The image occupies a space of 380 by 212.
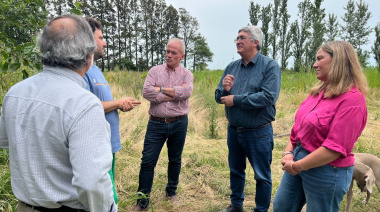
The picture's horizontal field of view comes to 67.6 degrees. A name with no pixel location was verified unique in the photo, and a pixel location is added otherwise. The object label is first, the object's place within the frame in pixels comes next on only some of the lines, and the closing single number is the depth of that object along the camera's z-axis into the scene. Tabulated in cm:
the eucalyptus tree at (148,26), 4162
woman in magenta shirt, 174
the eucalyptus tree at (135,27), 4003
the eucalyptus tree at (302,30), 3360
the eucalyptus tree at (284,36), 3503
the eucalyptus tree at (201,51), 4662
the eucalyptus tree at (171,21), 4562
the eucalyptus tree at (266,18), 3557
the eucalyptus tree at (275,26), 3519
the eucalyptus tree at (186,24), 4670
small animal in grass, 237
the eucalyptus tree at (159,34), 4244
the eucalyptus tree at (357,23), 2745
